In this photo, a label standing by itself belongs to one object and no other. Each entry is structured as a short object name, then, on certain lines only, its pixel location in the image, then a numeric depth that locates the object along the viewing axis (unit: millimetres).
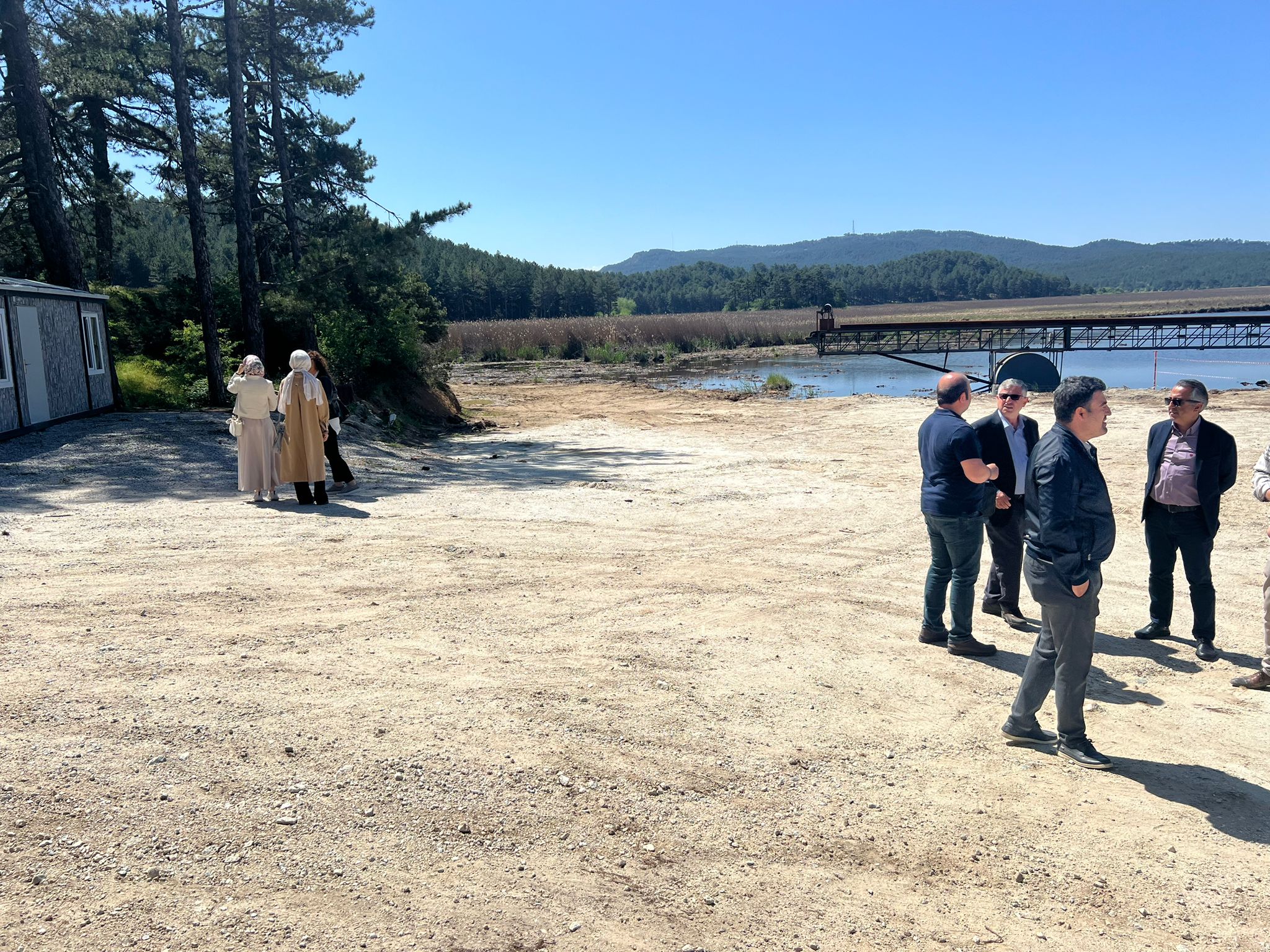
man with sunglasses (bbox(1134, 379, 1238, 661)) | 6172
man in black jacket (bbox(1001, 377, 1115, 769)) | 4359
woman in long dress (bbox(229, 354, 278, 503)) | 10547
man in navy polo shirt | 5801
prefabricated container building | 15156
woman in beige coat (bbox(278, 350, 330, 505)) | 10508
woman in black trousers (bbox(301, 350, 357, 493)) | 11148
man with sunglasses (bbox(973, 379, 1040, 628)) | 6410
